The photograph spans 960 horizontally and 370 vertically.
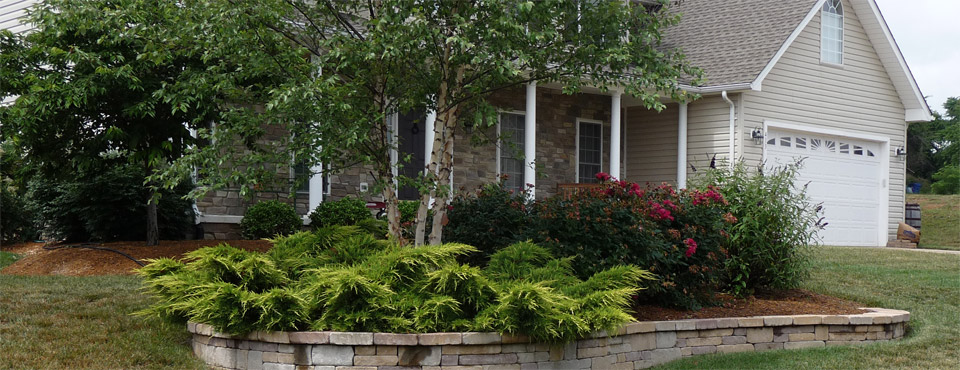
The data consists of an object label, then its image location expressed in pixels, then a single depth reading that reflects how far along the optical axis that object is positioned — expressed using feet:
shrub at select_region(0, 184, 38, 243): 42.83
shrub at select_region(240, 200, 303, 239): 35.78
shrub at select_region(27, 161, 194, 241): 36.42
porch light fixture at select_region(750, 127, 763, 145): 47.37
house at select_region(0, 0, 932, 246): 47.52
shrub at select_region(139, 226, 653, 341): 17.37
